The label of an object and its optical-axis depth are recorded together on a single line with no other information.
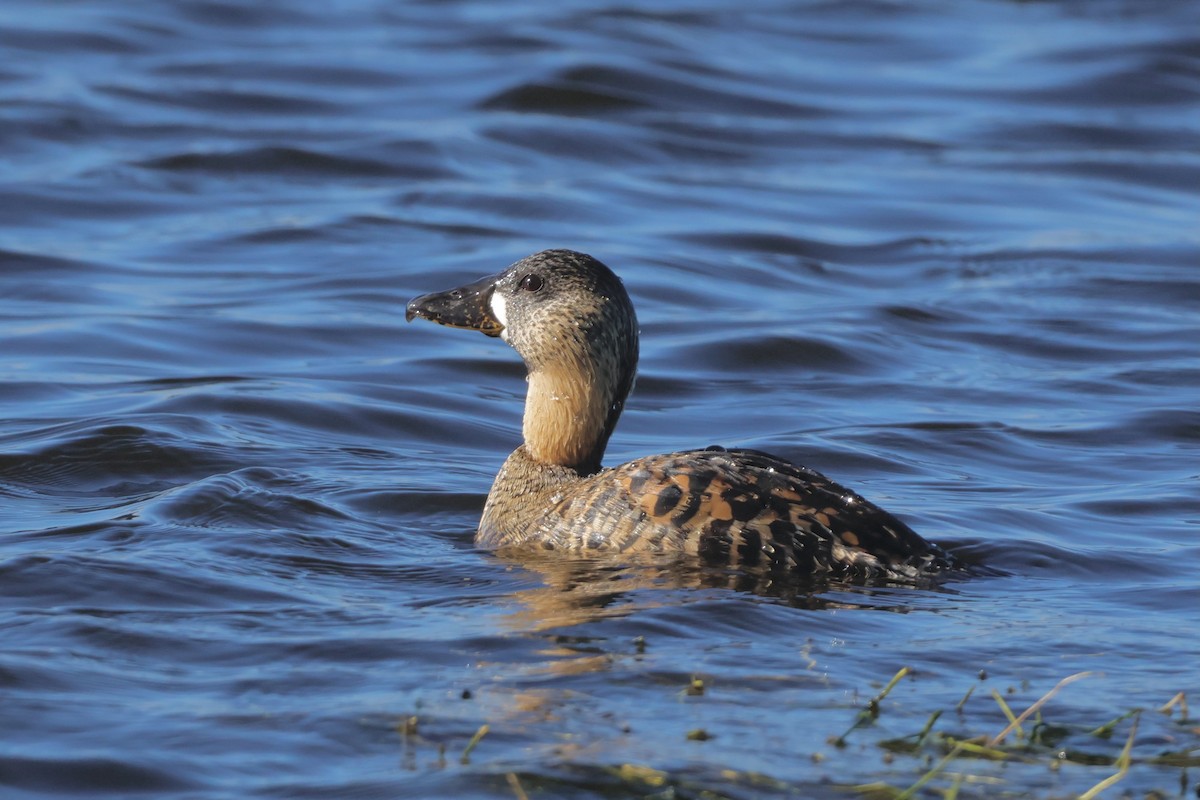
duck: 12.87
